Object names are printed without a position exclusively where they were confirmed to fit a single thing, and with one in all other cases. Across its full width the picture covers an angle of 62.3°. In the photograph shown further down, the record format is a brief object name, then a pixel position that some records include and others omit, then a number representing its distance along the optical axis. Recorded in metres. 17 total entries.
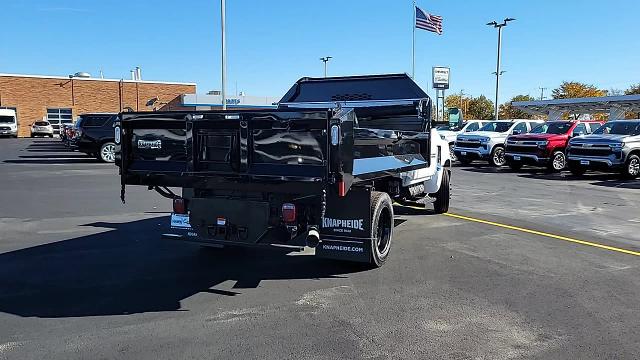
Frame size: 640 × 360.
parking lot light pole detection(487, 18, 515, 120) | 40.32
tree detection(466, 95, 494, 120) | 88.38
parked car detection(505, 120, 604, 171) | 19.78
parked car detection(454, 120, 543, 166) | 22.47
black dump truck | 4.93
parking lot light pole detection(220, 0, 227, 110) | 30.55
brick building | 51.44
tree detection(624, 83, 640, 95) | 69.28
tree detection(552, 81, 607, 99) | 72.50
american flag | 37.84
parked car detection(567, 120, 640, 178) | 17.36
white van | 46.88
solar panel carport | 33.97
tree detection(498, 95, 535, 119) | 73.69
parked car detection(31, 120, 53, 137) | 50.19
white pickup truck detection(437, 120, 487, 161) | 26.75
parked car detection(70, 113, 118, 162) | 20.94
